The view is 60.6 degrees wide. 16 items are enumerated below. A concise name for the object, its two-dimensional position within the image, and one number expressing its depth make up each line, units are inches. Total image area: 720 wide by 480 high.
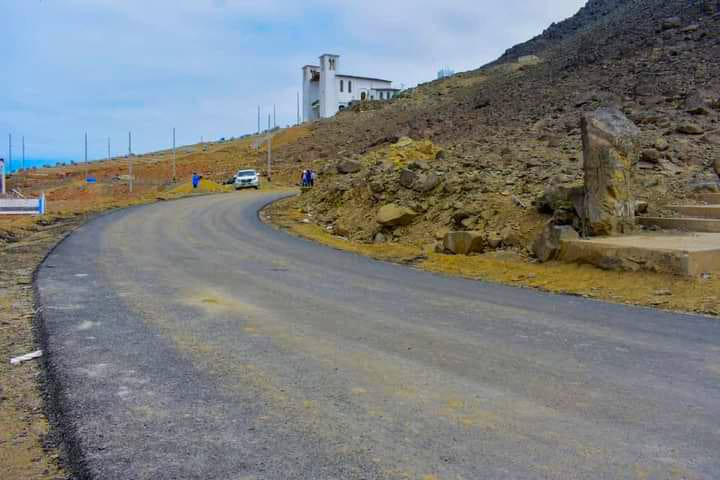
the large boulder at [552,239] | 582.6
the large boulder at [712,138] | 858.5
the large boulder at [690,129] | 903.1
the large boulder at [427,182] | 887.1
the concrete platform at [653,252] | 458.9
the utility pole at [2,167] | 1401.3
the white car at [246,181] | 1804.9
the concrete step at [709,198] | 666.8
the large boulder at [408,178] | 922.1
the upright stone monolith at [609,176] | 583.5
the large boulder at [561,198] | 628.7
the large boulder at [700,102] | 995.3
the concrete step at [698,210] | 619.5
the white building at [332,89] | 3346.5
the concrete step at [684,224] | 589.8
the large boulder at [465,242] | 667.4
